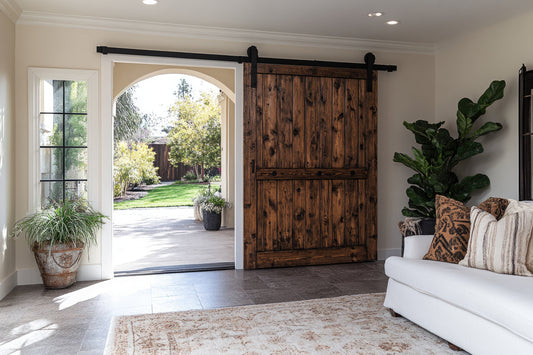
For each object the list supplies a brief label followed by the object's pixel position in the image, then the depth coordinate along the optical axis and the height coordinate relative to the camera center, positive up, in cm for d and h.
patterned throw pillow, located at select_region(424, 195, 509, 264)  317 -40
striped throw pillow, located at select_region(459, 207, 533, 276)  283 -46
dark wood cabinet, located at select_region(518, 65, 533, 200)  424 +41
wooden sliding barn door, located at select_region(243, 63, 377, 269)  507 +8
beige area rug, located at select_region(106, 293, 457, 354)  279 -110
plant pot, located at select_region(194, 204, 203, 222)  962 -87
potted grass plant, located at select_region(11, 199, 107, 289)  412 -62
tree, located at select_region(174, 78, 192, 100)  2031 +401
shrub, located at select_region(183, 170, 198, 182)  1620 -11
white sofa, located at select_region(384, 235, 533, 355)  233 -77
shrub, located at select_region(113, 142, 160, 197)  1284 +27
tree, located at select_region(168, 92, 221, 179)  1141 +120
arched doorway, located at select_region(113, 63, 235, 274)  538 +144
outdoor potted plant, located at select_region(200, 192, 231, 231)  812 -70
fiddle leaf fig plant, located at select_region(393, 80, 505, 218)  468 +18
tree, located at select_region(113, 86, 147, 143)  912 +119
